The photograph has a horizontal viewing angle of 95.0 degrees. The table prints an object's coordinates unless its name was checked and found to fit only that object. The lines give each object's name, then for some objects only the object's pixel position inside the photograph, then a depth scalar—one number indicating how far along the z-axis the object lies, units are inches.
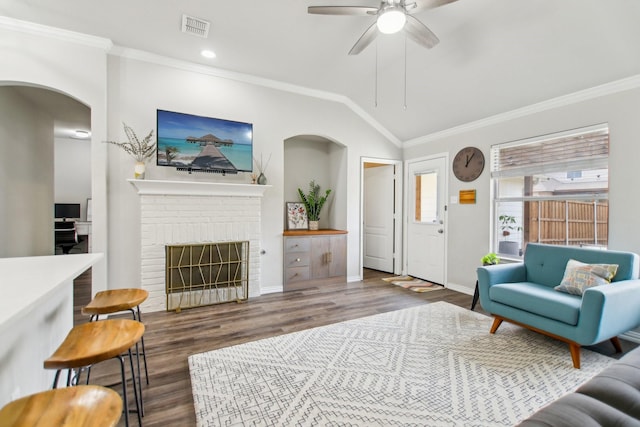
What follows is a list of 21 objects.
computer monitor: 267.8
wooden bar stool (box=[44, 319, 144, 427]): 45.8
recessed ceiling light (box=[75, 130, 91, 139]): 245.4
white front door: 184.5
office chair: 234.2
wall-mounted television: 137.9
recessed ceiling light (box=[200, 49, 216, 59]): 136.6
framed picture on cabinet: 195.9
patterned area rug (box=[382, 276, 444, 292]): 177.2
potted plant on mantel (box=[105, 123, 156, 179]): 131.5
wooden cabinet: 173.3
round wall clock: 162.7
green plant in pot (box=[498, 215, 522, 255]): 151.8
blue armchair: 85.9
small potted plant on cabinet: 194.5
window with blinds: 121.0
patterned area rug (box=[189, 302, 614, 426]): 68.6
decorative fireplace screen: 139.1
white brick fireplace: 135.1
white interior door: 216.4
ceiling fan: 83.9
